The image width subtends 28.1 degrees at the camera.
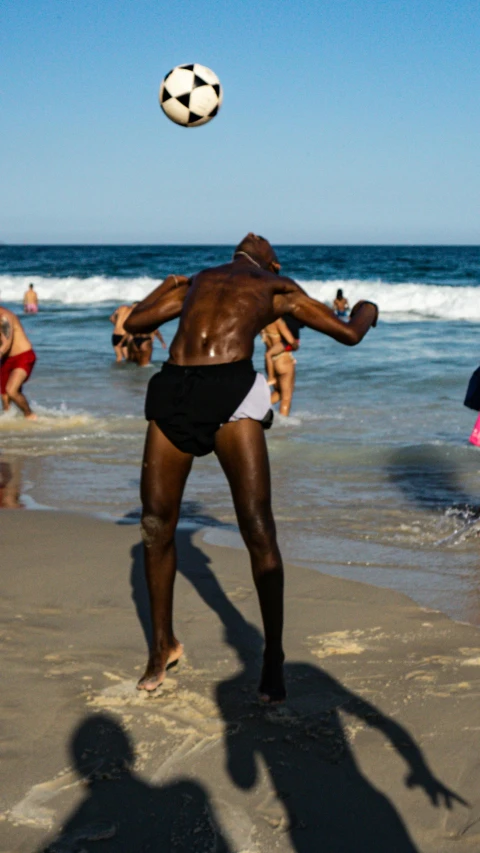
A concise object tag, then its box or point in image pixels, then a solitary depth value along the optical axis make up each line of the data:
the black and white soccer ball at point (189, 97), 5.67
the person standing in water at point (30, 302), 29.48
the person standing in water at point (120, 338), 17.98
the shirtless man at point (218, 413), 3.60
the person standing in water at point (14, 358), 10.13
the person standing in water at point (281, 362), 11.46
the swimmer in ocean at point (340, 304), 27.50
